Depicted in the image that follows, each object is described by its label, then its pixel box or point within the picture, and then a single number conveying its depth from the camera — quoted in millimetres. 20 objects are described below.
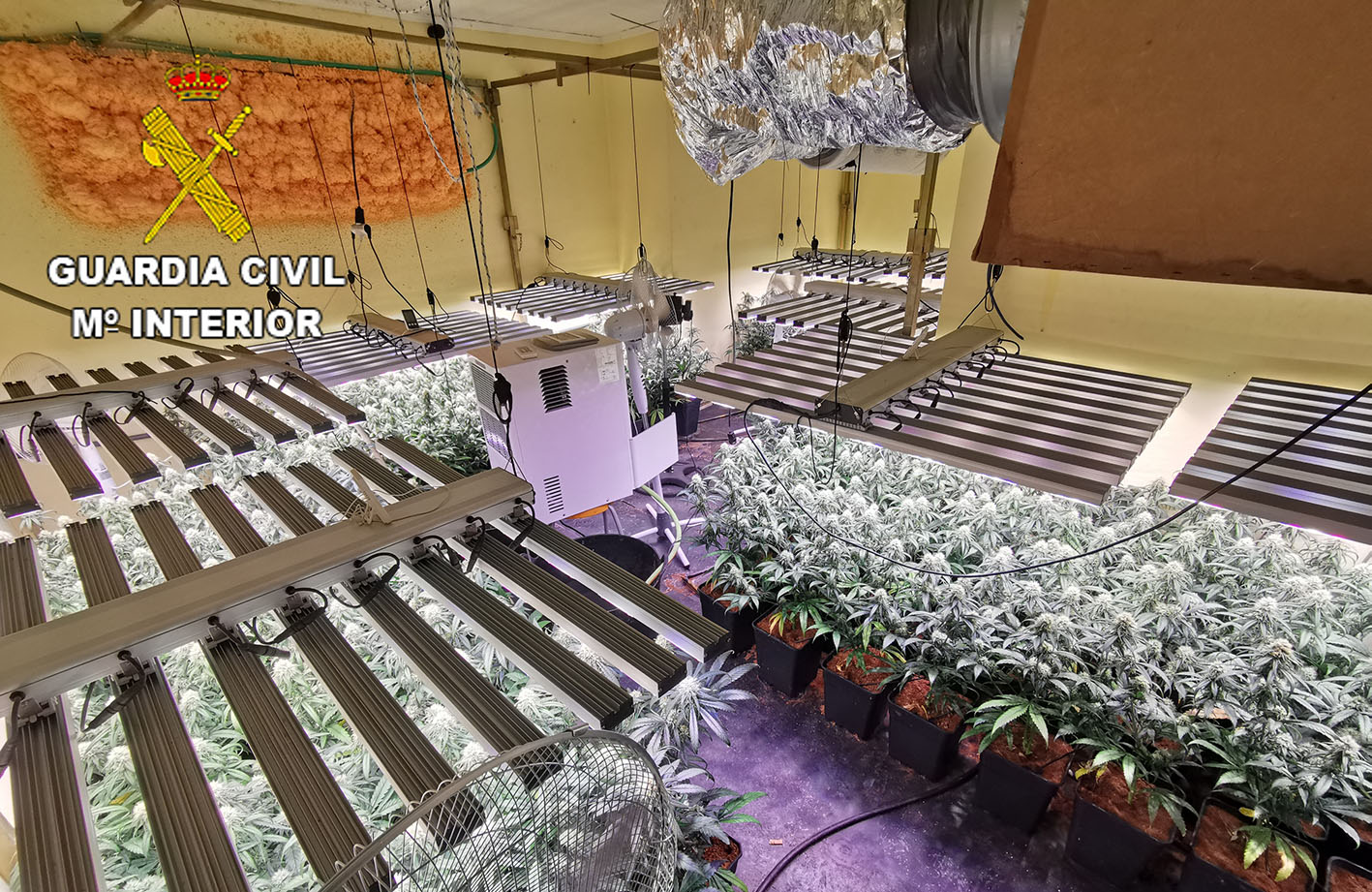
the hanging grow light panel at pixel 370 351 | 3658
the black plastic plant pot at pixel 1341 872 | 2081
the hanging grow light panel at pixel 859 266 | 6004
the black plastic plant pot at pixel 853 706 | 2938
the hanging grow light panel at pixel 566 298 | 5328
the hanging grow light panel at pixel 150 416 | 1540
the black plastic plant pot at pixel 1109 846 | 2271
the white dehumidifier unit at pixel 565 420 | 2990
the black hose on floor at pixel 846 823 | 2494
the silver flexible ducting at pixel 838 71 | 1357
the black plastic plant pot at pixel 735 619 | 3475
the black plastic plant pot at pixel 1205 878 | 2078
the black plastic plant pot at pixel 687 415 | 6492
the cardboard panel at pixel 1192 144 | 535
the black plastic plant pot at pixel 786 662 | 3193
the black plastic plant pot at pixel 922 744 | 2738
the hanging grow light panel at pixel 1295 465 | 1860
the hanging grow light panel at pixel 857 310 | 4246
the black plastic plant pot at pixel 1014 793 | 2488
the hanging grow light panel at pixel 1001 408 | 2250
